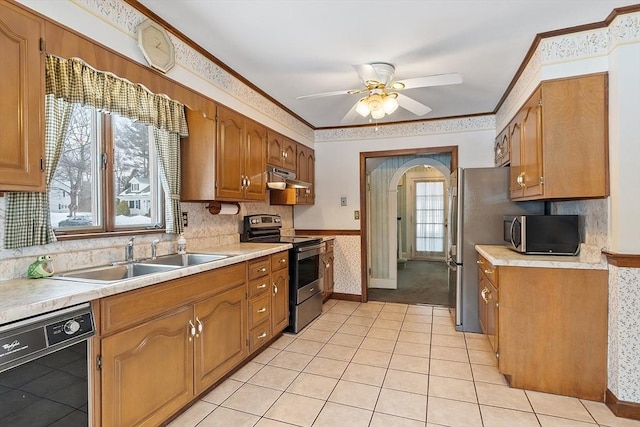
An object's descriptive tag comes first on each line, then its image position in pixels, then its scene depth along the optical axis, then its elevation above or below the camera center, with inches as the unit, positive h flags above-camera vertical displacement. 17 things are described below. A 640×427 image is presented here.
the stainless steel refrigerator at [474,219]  131.3 -3.4
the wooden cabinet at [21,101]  55.7 +19.2
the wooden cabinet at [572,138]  87.0 +18.7
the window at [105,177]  77.1 +9.1
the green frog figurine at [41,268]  65.3 -10.5
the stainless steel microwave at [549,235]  98.1 -7.3
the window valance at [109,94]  66.8 +27.1
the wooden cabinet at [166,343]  61.4 -28.4
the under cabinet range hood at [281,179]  143.3 +14.5
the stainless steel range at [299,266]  135.9 -22.8
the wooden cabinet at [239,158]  109.5 +19.2
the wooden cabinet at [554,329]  87.2 -31.9
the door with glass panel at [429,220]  319.6 -8.8
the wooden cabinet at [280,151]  144.9 +27.4
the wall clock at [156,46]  83.3 +42.8
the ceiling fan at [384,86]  97.8 +36.7
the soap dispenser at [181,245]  101.7 -9.6
